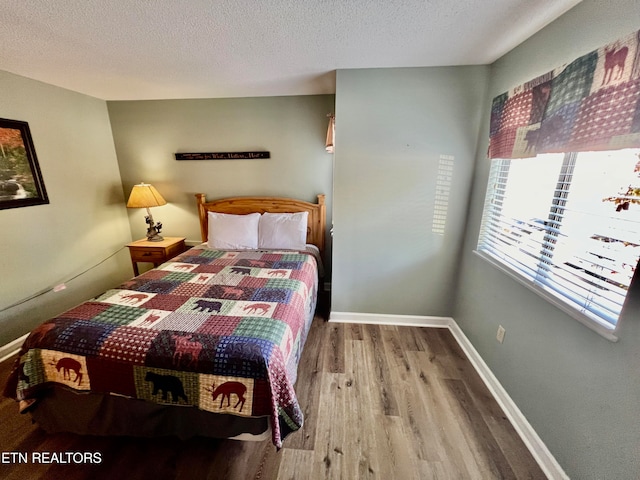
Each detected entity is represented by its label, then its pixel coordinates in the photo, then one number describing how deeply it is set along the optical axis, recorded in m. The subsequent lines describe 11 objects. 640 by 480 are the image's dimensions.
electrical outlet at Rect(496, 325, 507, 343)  1.67
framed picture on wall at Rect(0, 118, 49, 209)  2.03
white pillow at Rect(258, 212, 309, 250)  2.67
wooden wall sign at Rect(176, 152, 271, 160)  2.83
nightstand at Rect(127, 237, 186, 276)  2.78
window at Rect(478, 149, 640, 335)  1.02
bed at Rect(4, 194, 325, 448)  1.20
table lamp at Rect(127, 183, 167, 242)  2.72
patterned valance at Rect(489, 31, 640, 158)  0.97
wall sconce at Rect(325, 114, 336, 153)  2.44
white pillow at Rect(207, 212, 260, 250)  2.68
